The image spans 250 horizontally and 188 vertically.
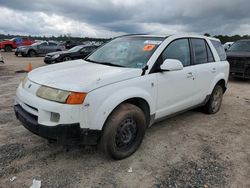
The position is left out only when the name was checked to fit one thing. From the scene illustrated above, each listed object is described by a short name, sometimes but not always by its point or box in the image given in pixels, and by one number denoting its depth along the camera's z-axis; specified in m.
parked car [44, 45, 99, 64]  11.46
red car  22.40
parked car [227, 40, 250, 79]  7.36
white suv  2.20
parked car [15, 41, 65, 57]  17.70
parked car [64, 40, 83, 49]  22.02
